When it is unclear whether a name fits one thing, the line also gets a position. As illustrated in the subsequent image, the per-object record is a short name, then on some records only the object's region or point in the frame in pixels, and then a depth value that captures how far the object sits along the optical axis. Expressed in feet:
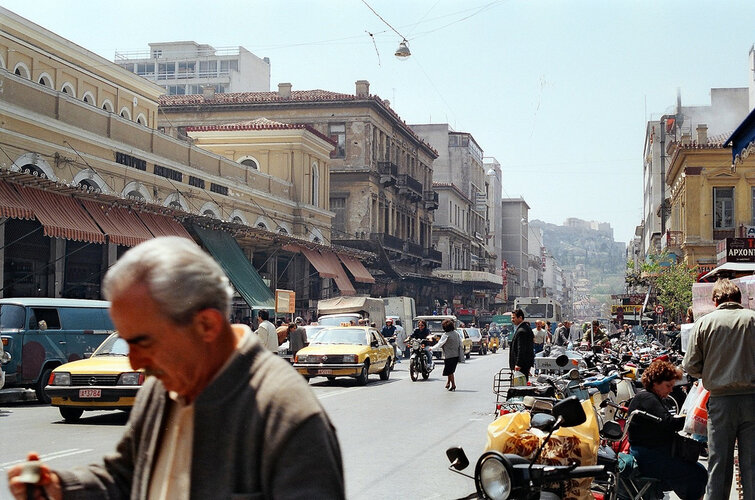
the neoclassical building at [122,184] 78.92
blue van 57.72
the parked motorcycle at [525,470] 16.12
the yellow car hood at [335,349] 75.66
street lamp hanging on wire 113.70
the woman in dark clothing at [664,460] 22.12
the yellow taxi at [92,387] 47.47
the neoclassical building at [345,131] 194.74
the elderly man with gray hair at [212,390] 7.55
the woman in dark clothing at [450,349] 72.38
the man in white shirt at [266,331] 70.44
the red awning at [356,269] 149.93
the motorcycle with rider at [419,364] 84.79
